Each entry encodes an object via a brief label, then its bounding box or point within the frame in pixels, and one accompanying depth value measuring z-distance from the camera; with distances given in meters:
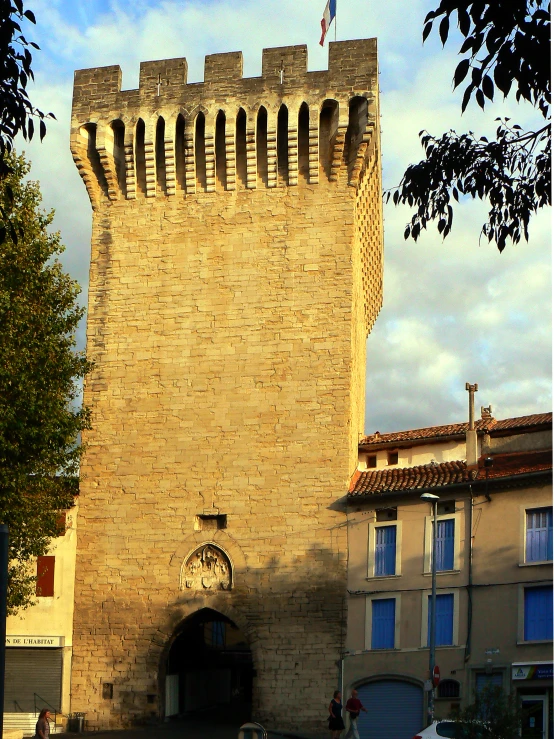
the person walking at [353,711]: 25.09
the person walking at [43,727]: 22.80
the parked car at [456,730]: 20.00
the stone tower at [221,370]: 28.80
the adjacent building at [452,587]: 26.19
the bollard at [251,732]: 15.12
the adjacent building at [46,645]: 29.12
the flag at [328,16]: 31.97
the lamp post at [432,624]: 24.89
